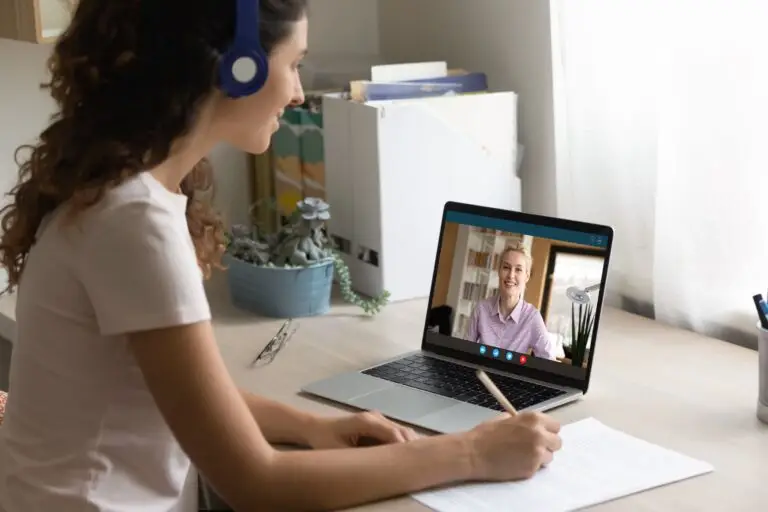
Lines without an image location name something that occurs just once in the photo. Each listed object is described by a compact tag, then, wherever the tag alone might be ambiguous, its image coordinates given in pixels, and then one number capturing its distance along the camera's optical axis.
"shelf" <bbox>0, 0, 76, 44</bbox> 1.69
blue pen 1.26
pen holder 1.25
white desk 1.09
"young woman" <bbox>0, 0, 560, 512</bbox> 0.98
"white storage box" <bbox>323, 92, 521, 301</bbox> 1.80
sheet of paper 1.07
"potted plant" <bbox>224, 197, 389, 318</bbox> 1.75
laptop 1.36
